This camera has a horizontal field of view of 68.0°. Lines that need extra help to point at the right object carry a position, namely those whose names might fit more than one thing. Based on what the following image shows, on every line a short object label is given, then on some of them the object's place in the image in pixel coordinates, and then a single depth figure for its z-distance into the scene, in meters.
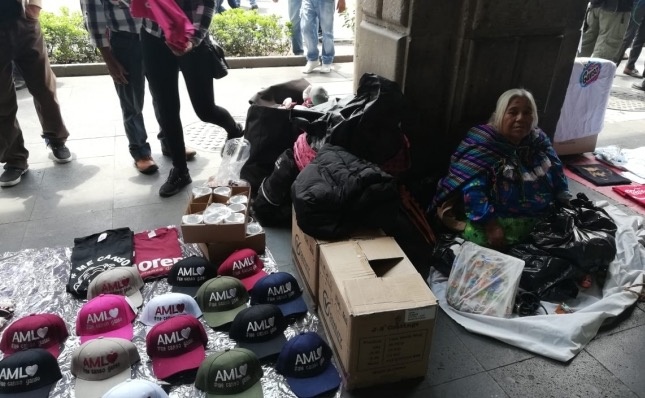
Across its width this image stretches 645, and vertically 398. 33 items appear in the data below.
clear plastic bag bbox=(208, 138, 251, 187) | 3.35
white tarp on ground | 2.20
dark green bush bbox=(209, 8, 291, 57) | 7.25
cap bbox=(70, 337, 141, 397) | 1.91
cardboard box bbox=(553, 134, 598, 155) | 4.20
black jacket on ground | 2.25
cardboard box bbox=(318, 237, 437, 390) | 1.84
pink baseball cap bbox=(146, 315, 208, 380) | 1.99
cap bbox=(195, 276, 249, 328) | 2.26
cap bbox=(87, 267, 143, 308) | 2.35
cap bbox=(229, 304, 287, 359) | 2.10
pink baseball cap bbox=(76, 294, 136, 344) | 2.16
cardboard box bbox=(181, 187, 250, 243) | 2.52
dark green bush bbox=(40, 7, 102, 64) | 6.56
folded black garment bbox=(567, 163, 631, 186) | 3.83
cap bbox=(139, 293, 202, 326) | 2.22
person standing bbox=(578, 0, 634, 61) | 5.47
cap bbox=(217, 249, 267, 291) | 2.50
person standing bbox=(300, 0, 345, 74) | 6.51
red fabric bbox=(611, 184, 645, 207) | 3.53
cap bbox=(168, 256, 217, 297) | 2.48
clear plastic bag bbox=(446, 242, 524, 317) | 2.36
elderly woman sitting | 2.70
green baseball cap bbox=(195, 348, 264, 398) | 1.85
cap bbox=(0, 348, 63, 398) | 1.82
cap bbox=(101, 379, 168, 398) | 1.68
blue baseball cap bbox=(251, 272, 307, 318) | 2.32
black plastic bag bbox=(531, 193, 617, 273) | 2.53
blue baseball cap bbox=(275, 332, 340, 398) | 1.94
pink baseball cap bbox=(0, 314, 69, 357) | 2.04
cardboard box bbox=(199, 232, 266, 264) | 2.65
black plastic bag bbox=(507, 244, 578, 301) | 2.48
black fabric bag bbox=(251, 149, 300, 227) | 3.01
